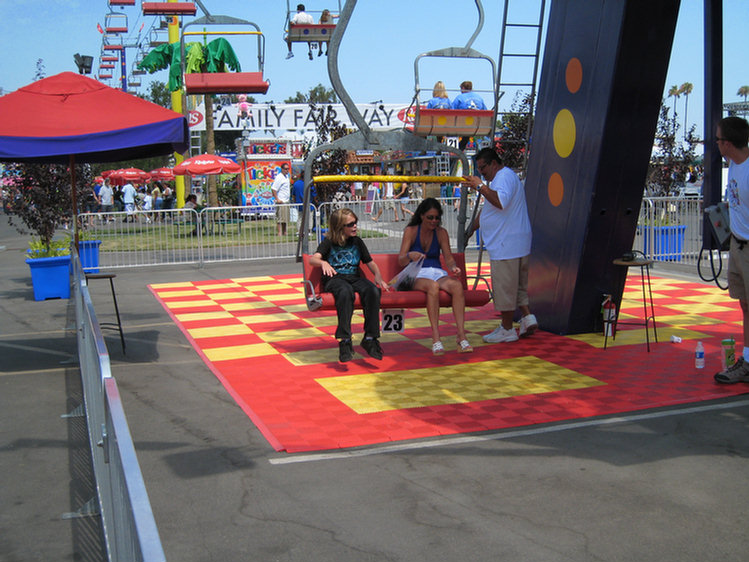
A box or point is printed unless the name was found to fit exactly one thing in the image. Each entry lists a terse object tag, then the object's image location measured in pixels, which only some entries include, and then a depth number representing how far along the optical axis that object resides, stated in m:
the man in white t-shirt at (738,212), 6.11
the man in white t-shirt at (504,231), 8.10
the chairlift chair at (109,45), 55.42
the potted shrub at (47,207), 12.68
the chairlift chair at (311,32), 13.61
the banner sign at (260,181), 31.03
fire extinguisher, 8.10
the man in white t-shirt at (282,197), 19.22
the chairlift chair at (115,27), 52.94
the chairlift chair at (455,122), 12.51
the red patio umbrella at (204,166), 25.70
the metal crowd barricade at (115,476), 1.86
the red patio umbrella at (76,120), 7.03
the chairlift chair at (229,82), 13.83
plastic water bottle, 6.94
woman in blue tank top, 7.79
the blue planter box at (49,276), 12.45
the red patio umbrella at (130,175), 46.44
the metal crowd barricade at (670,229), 14.88
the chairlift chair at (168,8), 22.38
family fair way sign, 34.50
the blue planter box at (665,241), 15.12
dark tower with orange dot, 7.74
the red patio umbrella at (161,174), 46.22
